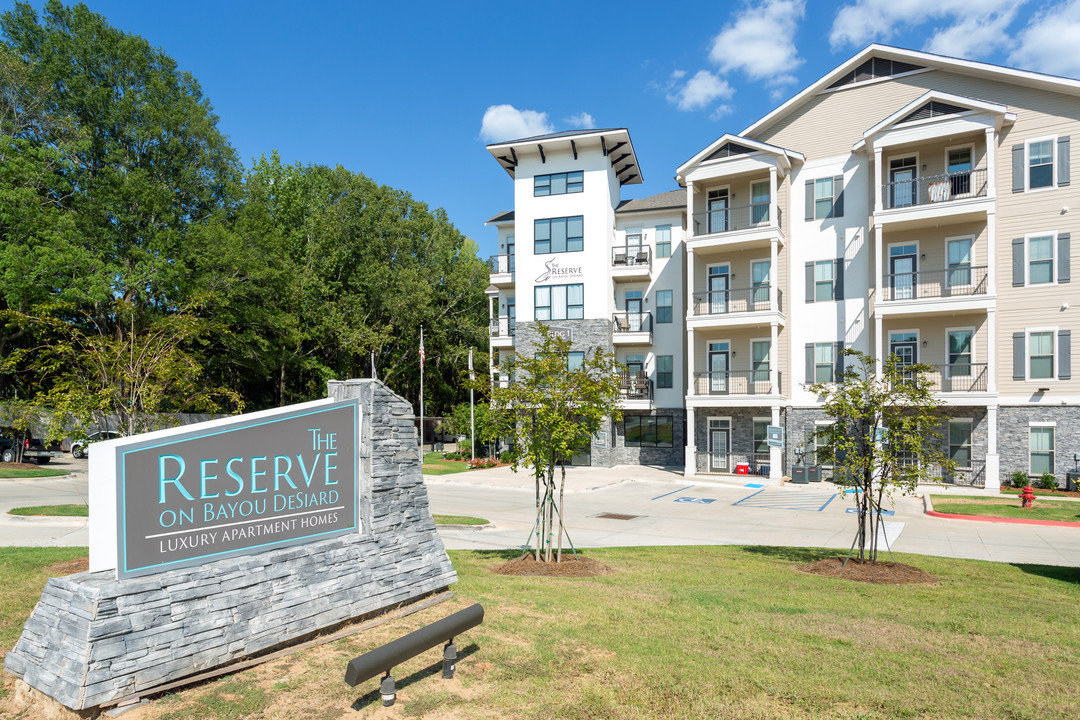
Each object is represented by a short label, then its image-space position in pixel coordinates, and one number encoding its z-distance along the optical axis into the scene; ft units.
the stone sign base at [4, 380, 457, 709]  17.56
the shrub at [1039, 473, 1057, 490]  83.92
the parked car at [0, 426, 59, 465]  97.91
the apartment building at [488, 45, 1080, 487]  86.17
